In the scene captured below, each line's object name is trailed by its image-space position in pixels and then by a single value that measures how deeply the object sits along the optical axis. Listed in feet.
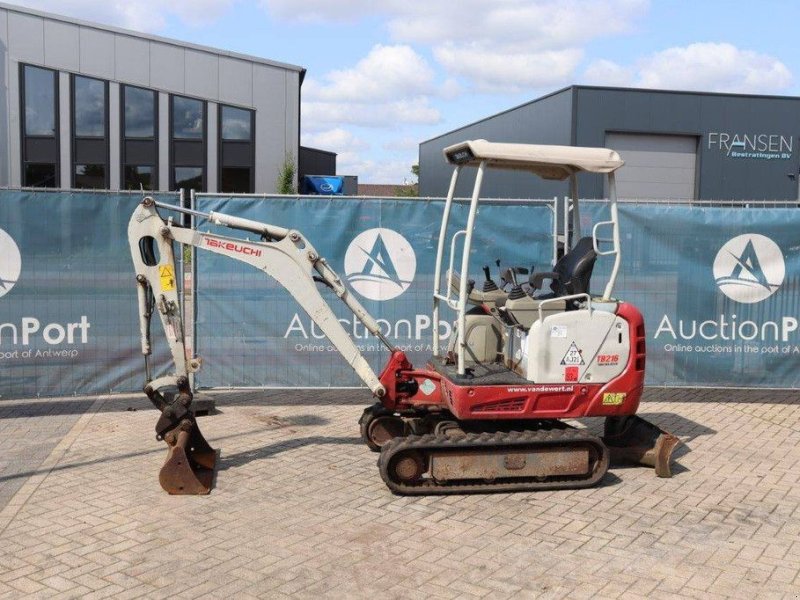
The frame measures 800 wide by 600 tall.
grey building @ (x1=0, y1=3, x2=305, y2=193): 100.48
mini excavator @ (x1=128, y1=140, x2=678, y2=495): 21.38
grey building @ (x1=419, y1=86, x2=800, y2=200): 96.17
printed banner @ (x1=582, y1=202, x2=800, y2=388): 31.12
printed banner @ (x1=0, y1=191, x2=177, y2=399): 29.32
